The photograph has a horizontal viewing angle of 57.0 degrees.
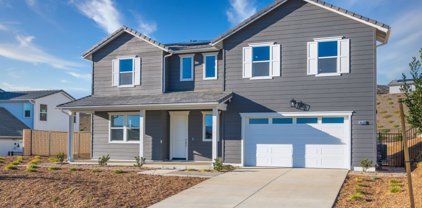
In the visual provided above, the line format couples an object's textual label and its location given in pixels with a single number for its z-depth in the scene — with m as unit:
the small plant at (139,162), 16.18
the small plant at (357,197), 9.34
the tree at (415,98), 9.03
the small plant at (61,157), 18.52
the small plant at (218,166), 14.82
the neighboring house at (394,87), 51.20
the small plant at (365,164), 14.52
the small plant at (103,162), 16.73
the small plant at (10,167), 15.78
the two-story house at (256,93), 15.30
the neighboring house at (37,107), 31.28
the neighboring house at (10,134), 26.16
